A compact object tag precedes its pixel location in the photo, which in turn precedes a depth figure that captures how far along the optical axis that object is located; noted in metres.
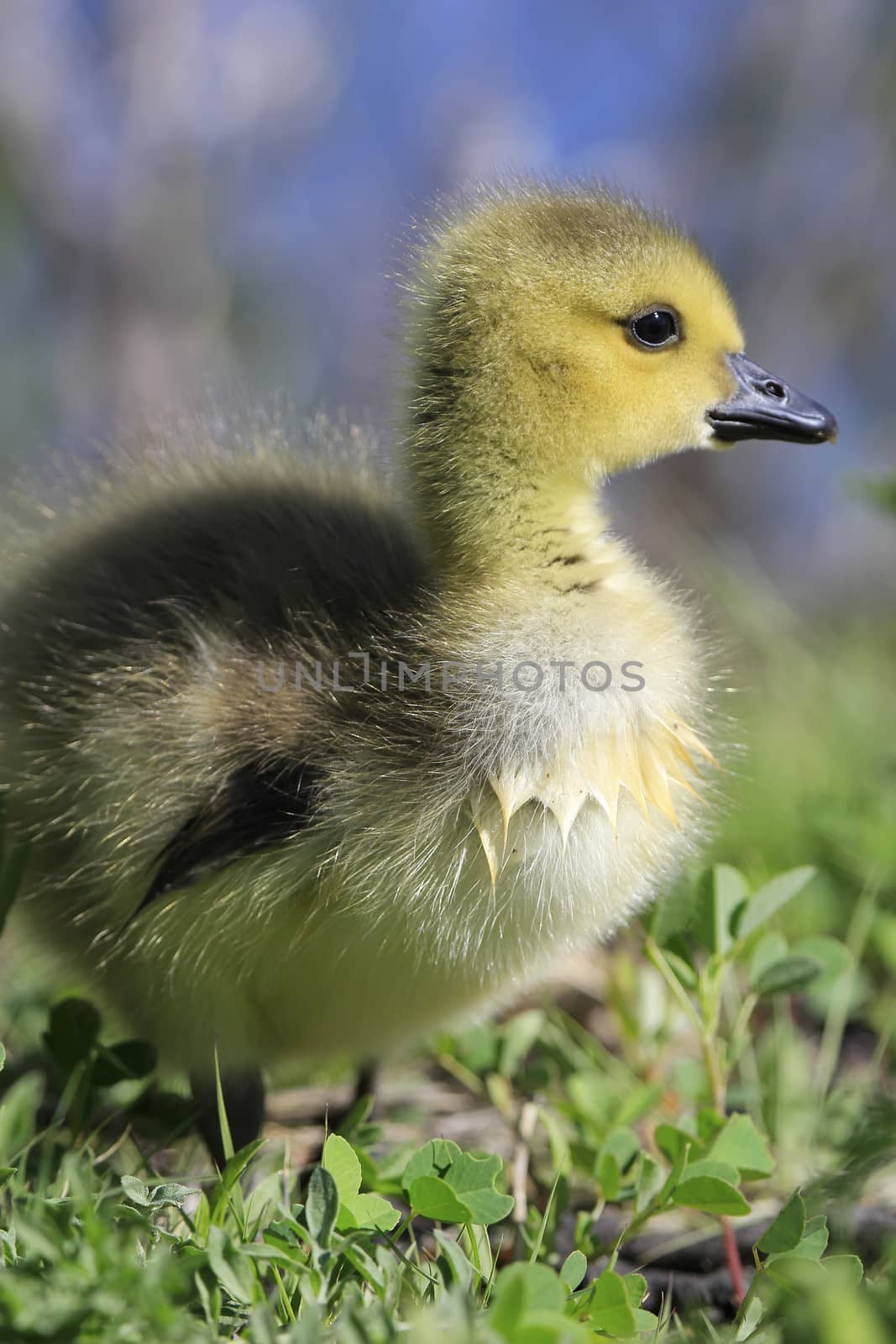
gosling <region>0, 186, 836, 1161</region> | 3.35
